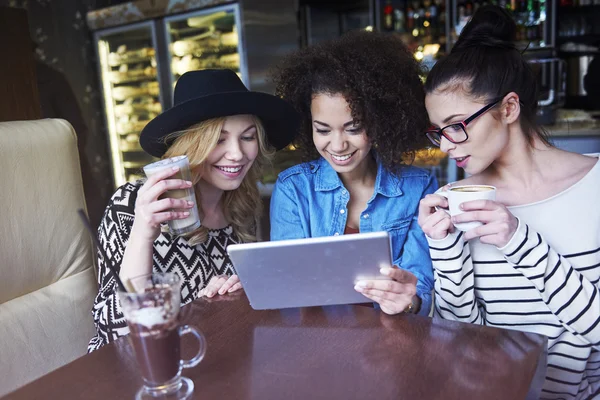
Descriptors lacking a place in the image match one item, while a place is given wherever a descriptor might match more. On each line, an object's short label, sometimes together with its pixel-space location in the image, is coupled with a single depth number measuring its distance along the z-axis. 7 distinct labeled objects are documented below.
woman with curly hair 1.67
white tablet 1.02
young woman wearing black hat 1.47
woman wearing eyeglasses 1.26
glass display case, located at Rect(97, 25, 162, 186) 5.00
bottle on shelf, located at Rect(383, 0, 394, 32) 5.05
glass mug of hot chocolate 0.84
